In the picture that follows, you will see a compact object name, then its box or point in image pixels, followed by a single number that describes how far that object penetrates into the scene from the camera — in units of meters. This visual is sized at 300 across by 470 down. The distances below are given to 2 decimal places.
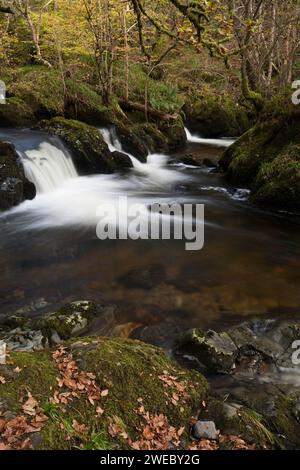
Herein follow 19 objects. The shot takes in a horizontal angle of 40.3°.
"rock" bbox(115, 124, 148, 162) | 14.91
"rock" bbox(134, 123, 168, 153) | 16.36
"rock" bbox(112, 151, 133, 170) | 13.62
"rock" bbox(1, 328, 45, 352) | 4.41
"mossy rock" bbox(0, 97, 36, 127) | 13.09
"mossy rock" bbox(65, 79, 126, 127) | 14.80
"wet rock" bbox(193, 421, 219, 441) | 3.04
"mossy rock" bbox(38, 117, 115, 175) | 12.16
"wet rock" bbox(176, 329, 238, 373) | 4.38
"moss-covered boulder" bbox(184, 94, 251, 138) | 20.69
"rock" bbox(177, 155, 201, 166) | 14.58
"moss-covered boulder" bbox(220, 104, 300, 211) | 9.26
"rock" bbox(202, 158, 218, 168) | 14.36
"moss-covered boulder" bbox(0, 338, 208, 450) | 2.64
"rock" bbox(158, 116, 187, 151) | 17.53
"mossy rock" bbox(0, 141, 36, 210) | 8.99
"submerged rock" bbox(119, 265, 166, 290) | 6.20
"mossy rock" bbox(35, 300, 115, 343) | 4.71
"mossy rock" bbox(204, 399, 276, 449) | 3.10
